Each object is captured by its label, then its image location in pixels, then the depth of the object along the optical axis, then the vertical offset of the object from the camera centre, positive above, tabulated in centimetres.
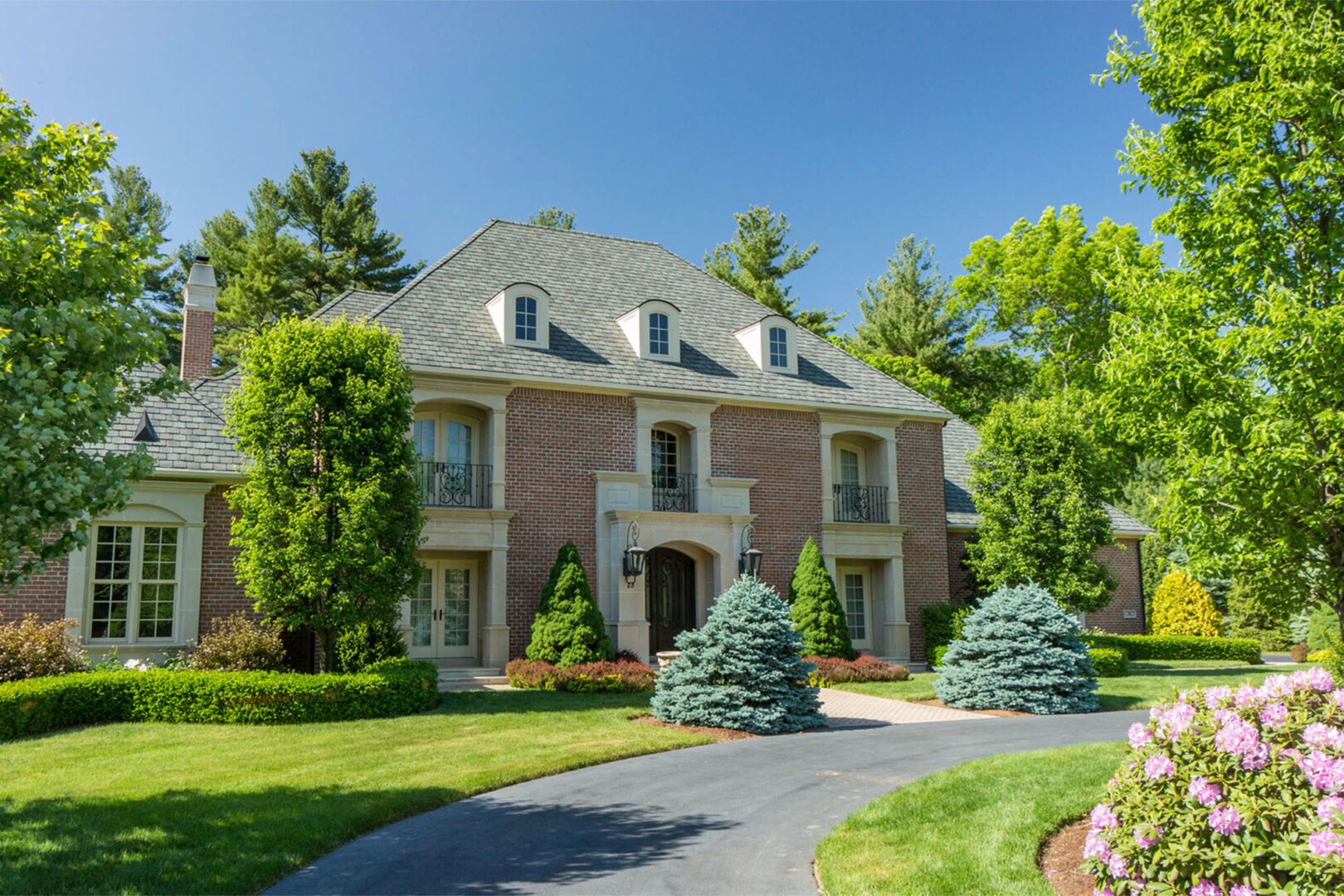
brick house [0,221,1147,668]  1644 +275
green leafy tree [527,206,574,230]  4567 +1766
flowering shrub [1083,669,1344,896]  471 -103
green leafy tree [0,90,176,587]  617 +180
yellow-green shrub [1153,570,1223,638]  3139 -44
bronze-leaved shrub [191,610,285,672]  1479 -65
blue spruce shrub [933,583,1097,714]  1551 -101
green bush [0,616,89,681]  1356 -60
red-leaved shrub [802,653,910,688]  1839 -133
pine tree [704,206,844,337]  4312 +1479
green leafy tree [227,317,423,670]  1438 +178
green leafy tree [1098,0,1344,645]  803 +258
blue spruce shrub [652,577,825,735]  1292 -97
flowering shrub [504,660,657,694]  1642 -123
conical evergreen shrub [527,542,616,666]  1748 -38
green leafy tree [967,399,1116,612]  2084 +202
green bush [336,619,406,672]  1503 -61
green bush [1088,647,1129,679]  2016 -131
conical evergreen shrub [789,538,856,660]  1964 -20
